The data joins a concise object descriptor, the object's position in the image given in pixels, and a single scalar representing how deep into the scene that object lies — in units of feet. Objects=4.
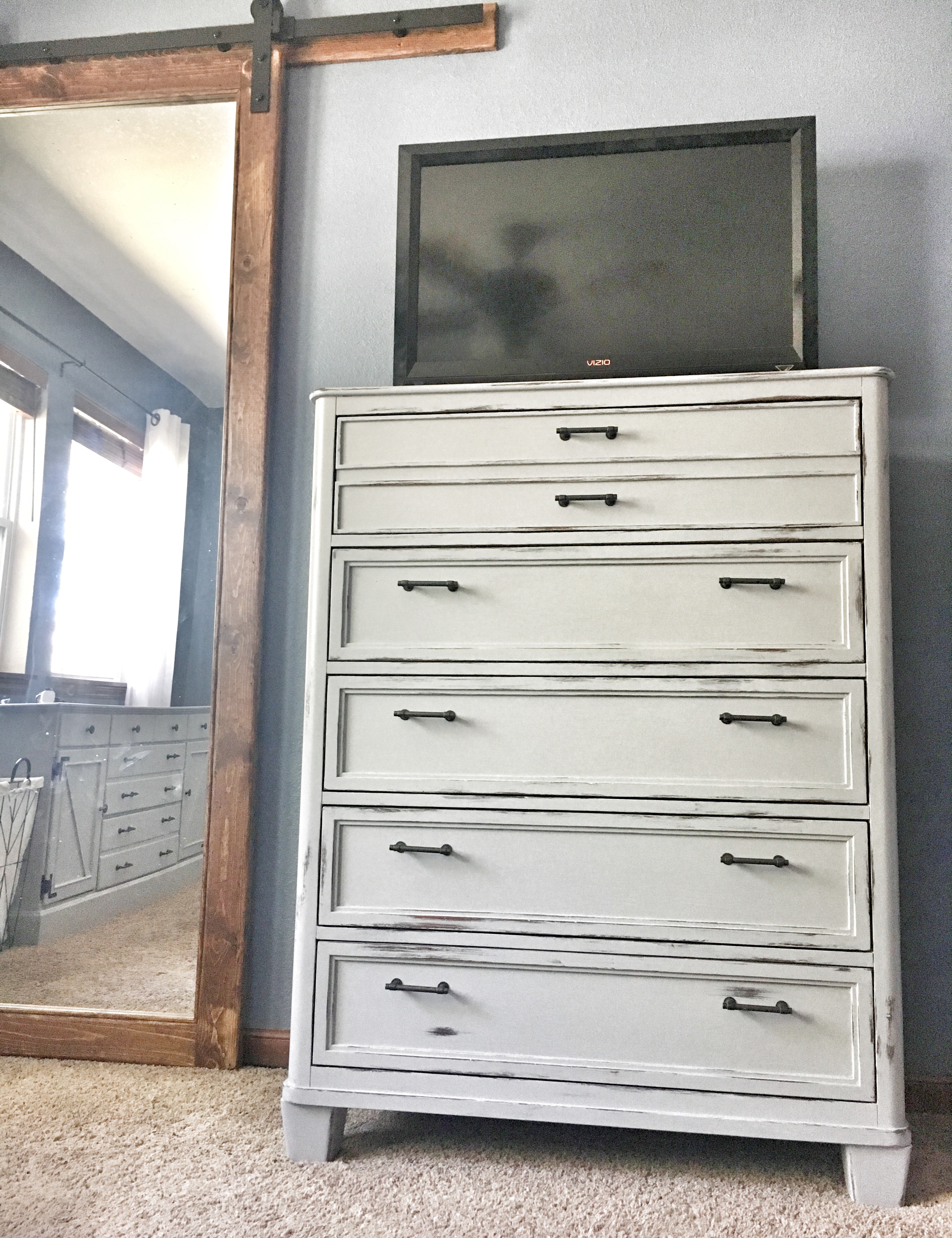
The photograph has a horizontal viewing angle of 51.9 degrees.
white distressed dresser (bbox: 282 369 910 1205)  5.00
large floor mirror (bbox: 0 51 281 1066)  6.95
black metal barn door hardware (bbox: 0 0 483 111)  7.35
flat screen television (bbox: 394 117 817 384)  6.07
